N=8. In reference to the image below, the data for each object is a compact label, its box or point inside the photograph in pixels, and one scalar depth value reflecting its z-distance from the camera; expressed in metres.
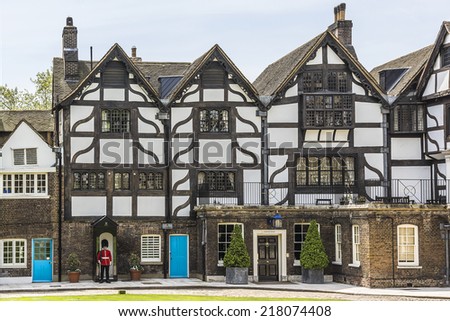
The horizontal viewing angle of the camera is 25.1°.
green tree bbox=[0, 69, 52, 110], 67.06
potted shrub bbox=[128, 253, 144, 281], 43.19
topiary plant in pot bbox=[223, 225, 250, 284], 41.12
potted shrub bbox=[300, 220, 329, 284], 41.69
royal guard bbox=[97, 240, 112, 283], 41.97
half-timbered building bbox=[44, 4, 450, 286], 43.56
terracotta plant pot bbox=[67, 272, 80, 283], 42.34
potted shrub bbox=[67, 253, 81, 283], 42.38
